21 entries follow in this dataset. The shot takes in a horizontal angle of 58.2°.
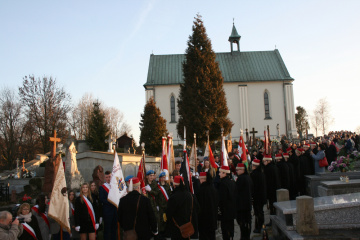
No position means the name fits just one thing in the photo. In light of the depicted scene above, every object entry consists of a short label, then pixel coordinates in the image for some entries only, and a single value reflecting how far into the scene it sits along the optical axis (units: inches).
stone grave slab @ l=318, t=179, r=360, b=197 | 369.7
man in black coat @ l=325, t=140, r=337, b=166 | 631.8
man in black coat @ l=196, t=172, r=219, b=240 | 289.9
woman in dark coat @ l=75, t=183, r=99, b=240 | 297.4
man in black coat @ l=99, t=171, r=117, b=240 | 326.6
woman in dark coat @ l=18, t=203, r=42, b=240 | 245.6
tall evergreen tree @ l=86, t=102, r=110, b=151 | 1435.3
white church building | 1752.0
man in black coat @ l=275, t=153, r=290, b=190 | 437.4
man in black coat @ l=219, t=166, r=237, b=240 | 315.3
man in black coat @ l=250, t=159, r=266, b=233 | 369.7
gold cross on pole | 496.0
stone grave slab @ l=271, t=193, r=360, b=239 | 273.0
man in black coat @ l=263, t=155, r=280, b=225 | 409.4
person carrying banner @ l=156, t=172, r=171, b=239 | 352.8
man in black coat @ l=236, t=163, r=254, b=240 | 335.9
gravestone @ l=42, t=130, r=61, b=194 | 614.2
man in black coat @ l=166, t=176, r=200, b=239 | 254.2
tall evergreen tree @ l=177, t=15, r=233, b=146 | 1240.8
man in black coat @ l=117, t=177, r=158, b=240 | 254.1
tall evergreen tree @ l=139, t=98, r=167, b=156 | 1300.4
